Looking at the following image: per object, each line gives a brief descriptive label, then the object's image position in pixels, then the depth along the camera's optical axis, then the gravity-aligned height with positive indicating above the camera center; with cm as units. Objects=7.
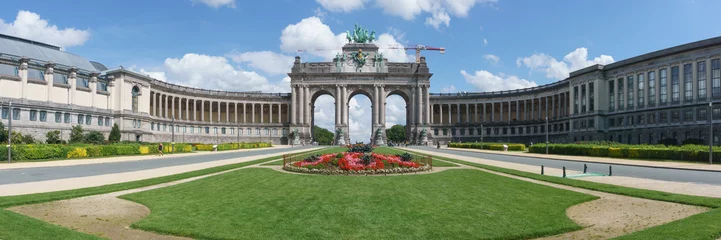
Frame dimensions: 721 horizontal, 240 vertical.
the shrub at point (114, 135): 7538 -189
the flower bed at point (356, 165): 2516 -246
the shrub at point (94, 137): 6836 -208
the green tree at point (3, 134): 5804 -132
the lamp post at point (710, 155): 3606 -262
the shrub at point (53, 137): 6635 -200
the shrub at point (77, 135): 6794 -171
